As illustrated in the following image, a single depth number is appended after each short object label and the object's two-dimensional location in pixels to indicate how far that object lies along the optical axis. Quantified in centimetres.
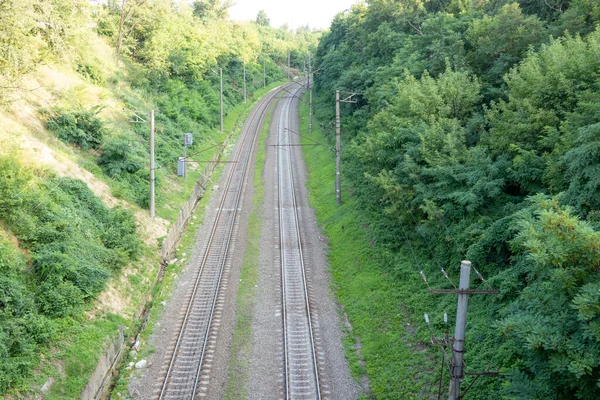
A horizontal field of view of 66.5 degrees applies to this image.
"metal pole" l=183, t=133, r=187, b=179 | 3247
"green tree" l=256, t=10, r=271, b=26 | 15088
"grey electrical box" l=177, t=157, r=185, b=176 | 3203
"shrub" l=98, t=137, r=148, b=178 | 2781
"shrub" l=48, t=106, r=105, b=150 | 2669
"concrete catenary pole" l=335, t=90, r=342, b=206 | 3092
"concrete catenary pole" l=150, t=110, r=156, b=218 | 2597
